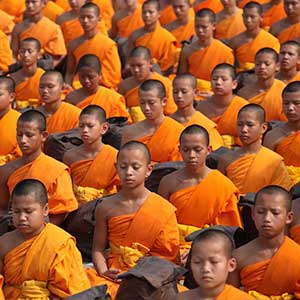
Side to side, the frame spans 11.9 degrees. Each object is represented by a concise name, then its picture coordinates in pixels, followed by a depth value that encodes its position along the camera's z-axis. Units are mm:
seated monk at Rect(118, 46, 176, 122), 15781
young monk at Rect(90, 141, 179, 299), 11250
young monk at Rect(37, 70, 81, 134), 14578
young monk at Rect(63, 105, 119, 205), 12930
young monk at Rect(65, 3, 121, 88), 17250
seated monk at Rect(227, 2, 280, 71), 17562
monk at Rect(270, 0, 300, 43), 17938
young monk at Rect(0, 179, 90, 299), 10492
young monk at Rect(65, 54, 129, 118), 15281
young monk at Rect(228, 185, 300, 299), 10594
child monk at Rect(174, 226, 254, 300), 9594
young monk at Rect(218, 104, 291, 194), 12852
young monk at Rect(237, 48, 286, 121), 15211
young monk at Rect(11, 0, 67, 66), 18047
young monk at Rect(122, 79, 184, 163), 13695
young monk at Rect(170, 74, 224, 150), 14227
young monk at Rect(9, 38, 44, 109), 16094
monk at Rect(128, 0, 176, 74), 18000
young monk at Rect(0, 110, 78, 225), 12172
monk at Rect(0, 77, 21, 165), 13836
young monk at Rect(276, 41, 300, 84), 15680
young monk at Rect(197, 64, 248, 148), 14773
